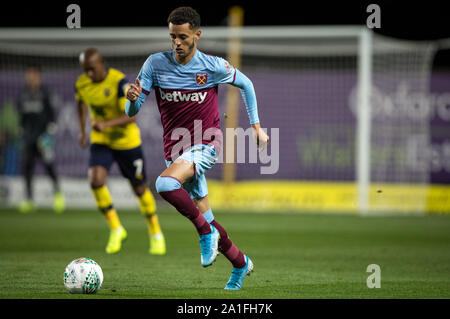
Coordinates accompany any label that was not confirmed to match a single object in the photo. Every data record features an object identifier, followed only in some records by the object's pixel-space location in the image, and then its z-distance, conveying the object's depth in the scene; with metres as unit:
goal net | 31.09
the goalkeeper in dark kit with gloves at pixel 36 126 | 28.80
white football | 10.94
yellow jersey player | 17.44
